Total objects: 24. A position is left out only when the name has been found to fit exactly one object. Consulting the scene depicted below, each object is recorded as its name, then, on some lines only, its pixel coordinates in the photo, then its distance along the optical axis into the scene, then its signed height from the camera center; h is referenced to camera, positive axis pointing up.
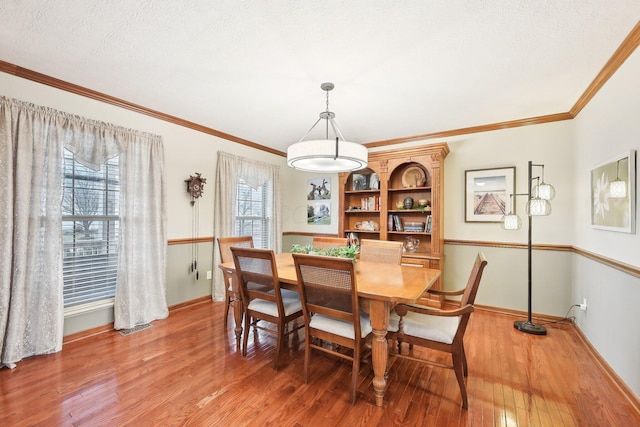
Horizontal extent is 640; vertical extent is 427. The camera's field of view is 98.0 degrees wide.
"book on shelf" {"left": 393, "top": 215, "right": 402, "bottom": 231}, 4.07 -0.13
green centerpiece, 2.48 -0.34
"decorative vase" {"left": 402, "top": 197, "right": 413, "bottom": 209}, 4.01 +0.16
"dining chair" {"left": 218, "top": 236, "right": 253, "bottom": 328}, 2.90 -0.47
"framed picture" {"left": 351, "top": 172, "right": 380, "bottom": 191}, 4.39 +0.53
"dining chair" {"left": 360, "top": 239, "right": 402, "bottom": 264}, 2.89 -0.40
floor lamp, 2.79 +0.02
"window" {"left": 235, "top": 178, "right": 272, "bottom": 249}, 4.41 +0.03
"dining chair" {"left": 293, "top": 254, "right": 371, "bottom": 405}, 1.78 -0.62
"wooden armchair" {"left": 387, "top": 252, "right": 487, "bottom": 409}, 1.73 -0.77
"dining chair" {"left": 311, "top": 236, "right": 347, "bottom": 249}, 3.34 -0.35
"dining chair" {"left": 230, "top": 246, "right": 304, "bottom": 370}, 2.17 -0.67
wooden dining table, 1.77 -0.51
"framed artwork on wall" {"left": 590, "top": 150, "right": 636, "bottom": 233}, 1.88 +0.16
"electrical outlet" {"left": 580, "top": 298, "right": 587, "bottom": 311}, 2.73 -0.89
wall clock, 3.58 +0.37
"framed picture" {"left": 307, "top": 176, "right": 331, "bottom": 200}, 5.01 +0.47
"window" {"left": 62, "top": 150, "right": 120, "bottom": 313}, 2.66 -0.19
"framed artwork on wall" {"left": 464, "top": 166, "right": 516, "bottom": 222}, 3.50 +0.29
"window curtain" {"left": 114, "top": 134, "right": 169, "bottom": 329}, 2.94 -0.25
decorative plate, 4.08 +0.58
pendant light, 2.21 +0.49
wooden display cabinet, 3.66 +0.23
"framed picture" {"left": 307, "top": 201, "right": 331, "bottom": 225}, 5.01 +0.02
